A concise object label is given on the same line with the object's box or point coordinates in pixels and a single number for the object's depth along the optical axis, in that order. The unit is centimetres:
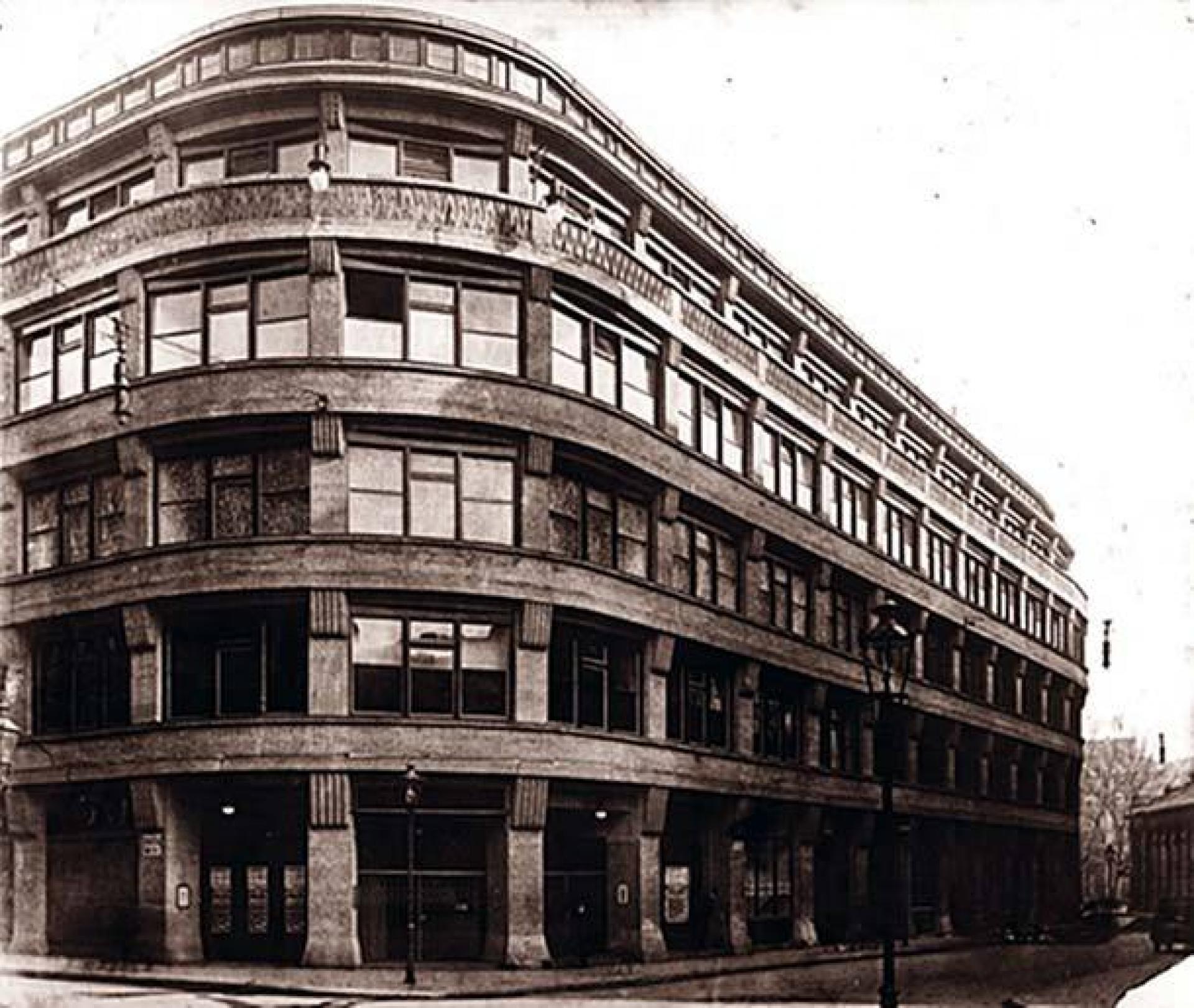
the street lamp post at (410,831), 1611
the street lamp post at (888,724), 1531
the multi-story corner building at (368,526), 1630
